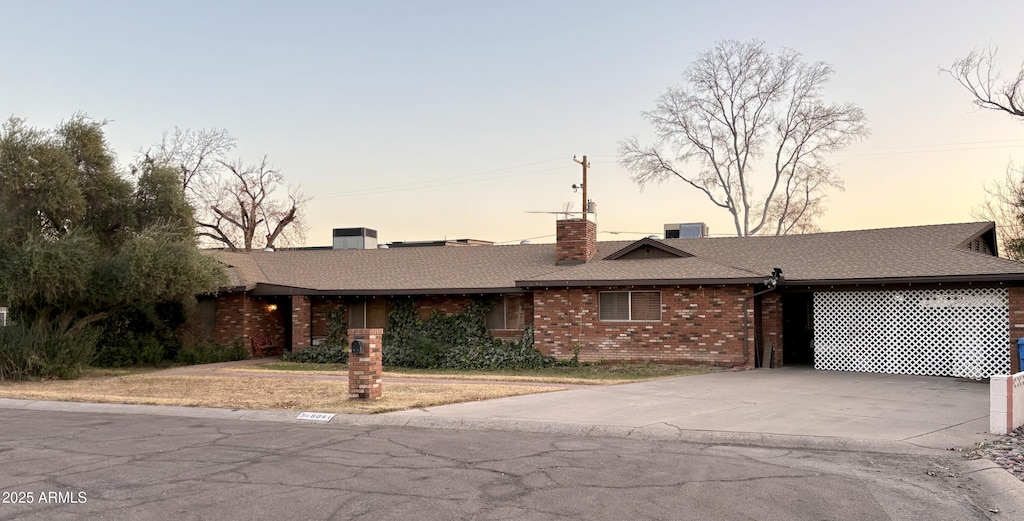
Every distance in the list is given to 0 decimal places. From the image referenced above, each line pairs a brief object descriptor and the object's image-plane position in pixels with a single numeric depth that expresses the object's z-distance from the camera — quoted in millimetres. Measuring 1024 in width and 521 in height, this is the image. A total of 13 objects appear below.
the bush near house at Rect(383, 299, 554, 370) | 21438
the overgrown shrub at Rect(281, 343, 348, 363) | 23244
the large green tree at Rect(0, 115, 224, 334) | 18922
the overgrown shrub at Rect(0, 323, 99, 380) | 18500
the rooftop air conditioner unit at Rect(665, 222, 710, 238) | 32406
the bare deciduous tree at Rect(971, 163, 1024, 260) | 31809
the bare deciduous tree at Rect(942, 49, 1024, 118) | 22703
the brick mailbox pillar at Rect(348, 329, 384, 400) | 13125
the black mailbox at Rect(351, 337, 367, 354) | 13086
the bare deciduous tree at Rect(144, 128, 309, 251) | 47312
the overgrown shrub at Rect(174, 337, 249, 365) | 23766
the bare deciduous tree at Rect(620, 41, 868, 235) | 38781
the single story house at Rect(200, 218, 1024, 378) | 18000
